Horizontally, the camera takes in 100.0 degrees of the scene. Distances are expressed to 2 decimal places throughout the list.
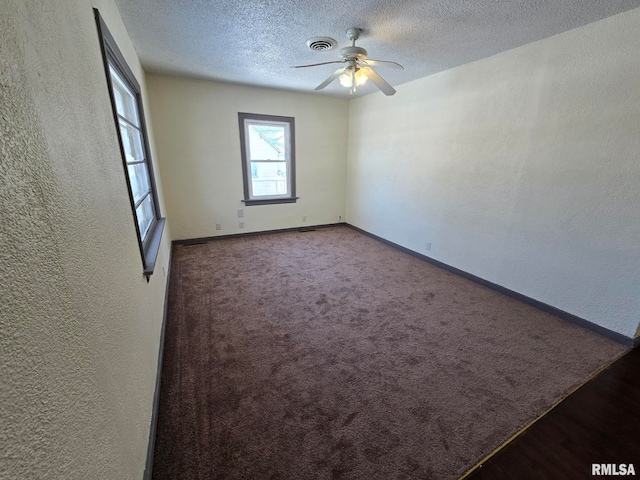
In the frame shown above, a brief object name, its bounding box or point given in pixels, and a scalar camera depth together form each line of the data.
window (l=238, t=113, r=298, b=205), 4.38
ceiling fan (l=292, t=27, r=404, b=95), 2.23
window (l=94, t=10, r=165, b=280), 1.52
